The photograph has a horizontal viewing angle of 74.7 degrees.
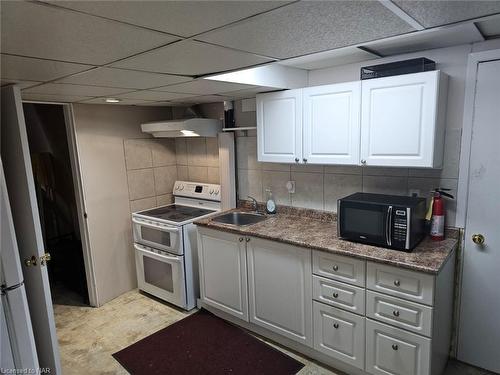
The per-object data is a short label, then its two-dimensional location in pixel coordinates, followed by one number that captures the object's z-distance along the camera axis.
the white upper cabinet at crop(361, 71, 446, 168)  1.92
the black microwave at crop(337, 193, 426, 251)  1.95
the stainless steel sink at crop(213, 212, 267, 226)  2.94
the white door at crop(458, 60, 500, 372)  1.97
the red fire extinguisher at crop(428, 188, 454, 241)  2.11
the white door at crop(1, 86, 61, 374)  1.74
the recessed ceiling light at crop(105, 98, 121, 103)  2.70
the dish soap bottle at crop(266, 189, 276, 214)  3.00
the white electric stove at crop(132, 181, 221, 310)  2.96
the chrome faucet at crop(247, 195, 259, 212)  3.12
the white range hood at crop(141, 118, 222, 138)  2.95
